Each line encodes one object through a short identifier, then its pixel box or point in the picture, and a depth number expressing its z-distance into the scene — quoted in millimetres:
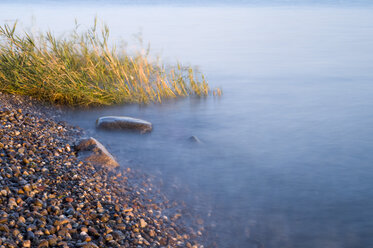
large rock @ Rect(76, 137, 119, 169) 5316
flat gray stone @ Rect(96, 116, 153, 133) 7008
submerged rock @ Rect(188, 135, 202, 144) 6961
